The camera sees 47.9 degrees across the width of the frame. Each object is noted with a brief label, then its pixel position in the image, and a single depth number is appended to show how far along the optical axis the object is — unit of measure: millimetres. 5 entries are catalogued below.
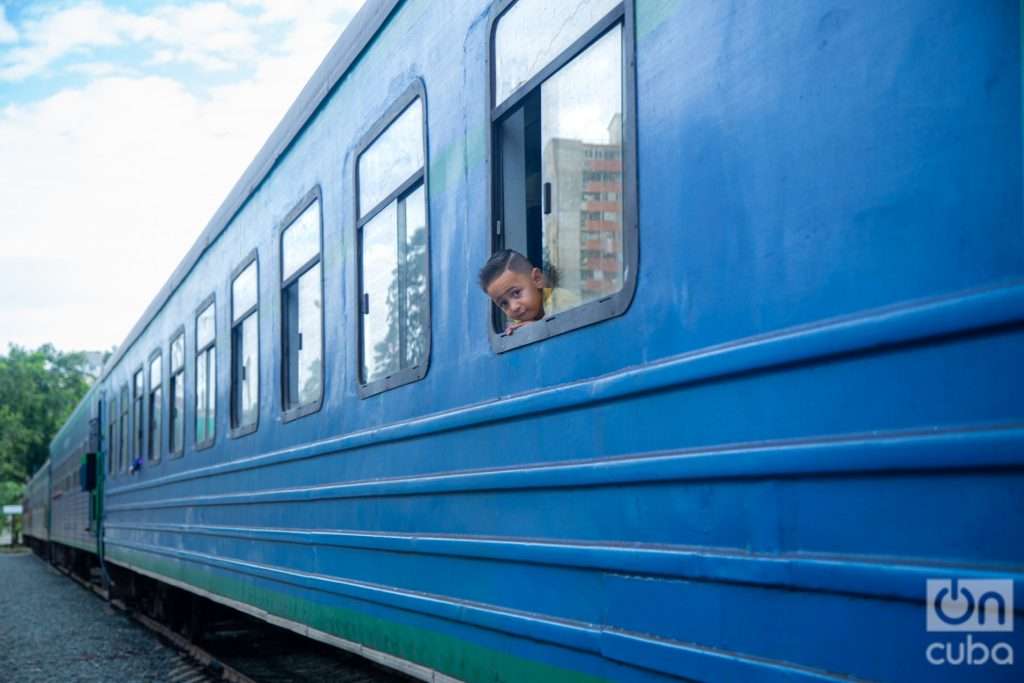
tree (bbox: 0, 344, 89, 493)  65250
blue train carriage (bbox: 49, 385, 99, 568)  16016
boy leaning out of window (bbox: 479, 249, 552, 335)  3217
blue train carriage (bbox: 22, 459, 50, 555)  26359
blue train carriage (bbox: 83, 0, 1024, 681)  1767
